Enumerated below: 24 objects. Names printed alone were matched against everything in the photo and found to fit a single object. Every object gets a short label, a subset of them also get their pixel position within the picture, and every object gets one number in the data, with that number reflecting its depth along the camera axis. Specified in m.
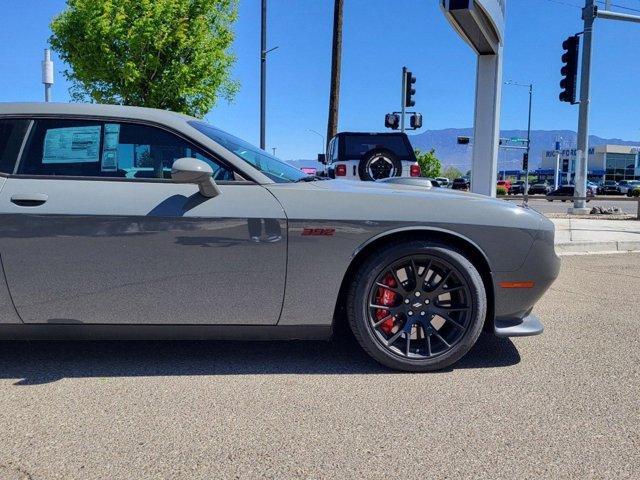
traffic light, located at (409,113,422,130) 14.18
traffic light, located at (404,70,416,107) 15.22
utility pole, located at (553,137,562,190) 68.99
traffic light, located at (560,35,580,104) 12.43
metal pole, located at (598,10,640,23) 14.54
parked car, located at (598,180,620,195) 54.22
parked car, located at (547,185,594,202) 42.82
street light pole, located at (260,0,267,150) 15.60
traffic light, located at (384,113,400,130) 14.72
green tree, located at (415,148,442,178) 62.62
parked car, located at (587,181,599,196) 47.97
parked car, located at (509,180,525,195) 55.77
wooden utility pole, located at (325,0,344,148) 16.06
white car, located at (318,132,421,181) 10.08
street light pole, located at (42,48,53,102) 12.38
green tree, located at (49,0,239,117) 17.34
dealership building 84.19
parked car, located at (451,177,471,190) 38.68
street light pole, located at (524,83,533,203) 53.83
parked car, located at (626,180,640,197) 52.98
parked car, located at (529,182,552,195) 55.27
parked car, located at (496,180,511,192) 59.22
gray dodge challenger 3.05
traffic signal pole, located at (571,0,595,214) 16.22
